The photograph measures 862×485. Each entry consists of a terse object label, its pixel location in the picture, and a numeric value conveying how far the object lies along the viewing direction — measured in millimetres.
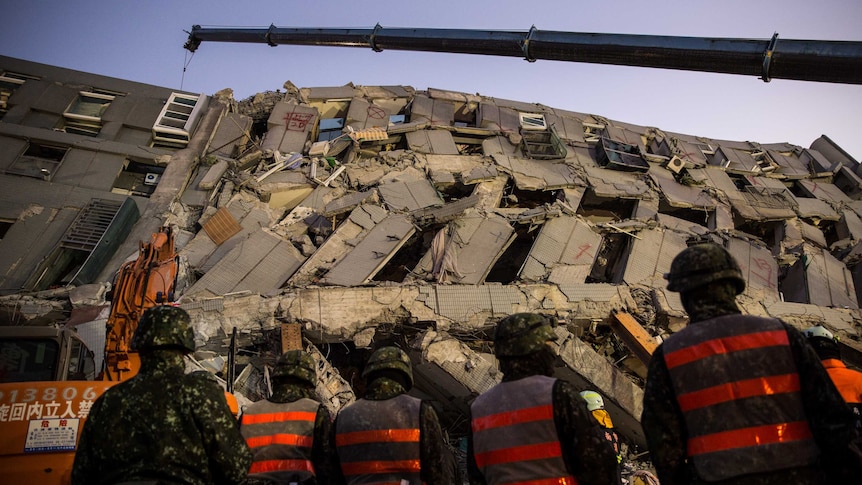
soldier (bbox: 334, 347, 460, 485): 3920
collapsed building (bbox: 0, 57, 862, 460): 11938
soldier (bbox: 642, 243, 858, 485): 2785
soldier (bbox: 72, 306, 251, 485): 3035
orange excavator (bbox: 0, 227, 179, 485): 5418
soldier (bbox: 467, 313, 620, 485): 3285
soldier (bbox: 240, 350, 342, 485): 4277
